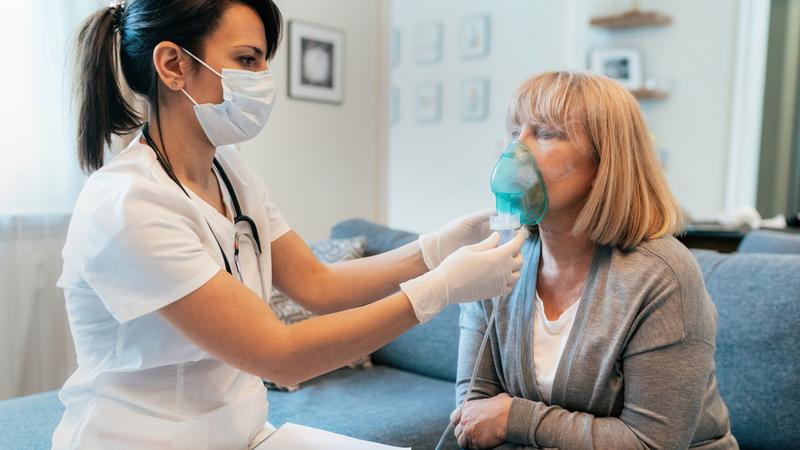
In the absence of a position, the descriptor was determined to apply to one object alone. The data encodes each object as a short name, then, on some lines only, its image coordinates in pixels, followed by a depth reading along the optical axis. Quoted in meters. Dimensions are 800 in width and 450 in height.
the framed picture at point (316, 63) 3.27
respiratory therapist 1.04
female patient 1.23
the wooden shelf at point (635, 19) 4.51
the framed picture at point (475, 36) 5.37
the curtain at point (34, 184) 2.36
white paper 1.26
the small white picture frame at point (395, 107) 5.97
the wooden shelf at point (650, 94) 4.56
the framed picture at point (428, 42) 5.63
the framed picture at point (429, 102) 5.68
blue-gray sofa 1.65
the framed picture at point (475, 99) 5.39
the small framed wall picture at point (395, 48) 5.95
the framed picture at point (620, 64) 4.64
